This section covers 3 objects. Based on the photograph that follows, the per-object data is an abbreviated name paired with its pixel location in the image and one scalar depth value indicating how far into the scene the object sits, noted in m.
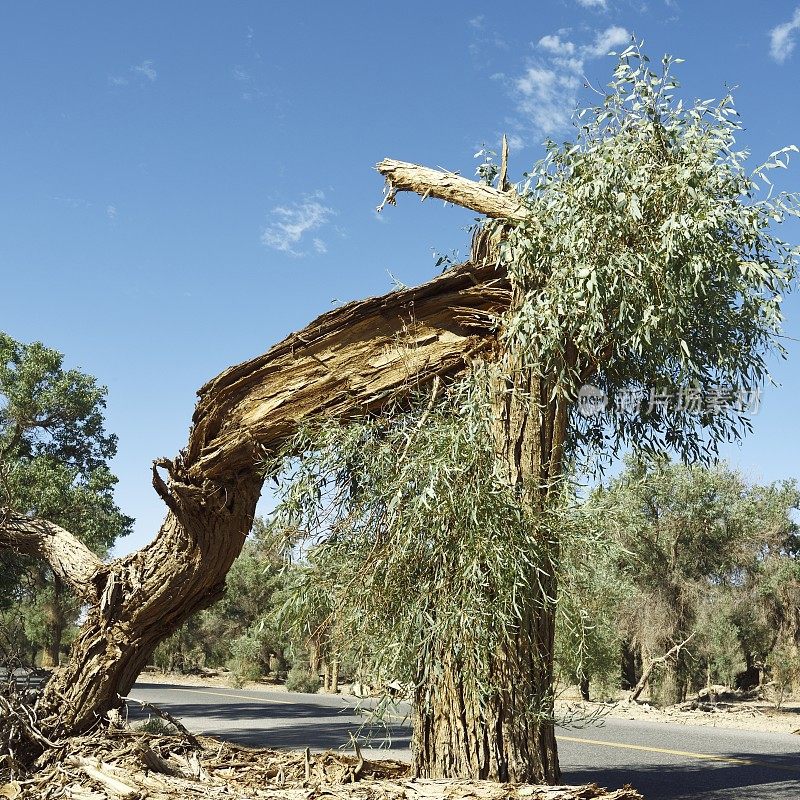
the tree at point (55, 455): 19.20
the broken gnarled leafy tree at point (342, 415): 6.46
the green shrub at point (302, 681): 32.22
